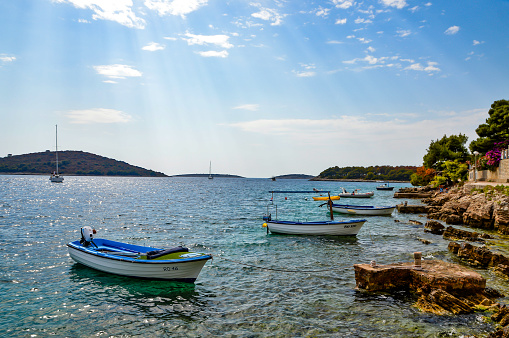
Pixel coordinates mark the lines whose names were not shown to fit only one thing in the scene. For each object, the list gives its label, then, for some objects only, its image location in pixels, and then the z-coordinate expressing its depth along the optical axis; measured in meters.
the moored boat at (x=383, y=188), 124.75
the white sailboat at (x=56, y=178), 148.50
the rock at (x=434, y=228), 30.14
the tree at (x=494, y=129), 52.12
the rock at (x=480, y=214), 30.52
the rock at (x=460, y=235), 25.80
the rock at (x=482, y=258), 17.72
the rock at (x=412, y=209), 49.41
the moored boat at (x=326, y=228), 29.23
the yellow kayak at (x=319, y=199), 68.14
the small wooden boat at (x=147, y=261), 16.22
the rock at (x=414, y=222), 37.05
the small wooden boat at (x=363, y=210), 46.22
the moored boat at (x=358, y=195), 87.12
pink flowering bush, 44.03
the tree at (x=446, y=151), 86.31
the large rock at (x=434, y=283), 12.65
